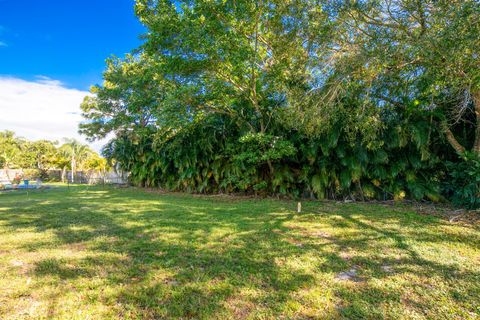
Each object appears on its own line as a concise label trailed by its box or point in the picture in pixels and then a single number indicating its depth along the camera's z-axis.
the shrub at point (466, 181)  5.03
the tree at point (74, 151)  24.97
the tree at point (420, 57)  3.62
